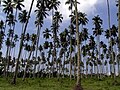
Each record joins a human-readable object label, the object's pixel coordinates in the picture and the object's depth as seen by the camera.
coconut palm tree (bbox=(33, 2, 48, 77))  27.59
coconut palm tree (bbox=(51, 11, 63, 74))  35.15
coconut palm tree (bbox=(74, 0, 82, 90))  13.63
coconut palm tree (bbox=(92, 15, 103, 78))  37.06
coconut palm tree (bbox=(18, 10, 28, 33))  32.52
